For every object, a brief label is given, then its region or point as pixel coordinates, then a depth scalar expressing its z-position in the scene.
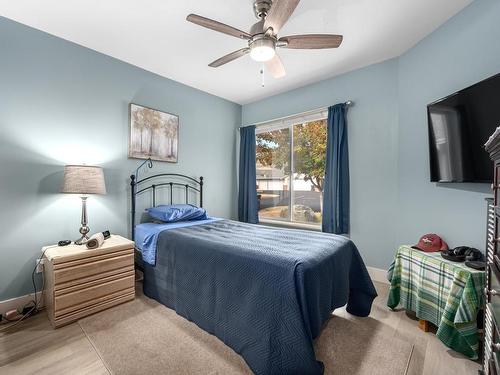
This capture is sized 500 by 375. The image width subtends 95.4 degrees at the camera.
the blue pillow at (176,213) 2.87
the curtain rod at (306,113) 3.10
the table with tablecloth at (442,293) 1.57
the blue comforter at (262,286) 1.39
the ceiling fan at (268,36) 1.60
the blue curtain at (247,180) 4.09
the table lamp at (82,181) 2.11
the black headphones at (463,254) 1.81
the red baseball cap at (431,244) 2.14
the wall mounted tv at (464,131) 1.69
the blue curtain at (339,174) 3.11
